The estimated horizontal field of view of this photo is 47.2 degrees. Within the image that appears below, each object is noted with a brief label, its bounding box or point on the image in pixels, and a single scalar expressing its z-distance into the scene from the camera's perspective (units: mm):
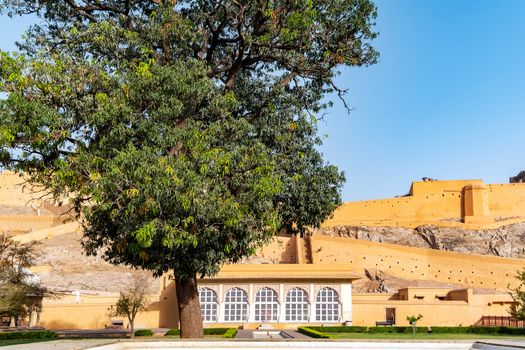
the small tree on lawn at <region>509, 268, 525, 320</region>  31822
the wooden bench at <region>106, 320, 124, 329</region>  36531
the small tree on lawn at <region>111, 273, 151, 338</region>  31734
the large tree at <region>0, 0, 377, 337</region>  14117
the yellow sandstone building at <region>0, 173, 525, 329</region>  35406
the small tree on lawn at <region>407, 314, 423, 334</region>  30234
